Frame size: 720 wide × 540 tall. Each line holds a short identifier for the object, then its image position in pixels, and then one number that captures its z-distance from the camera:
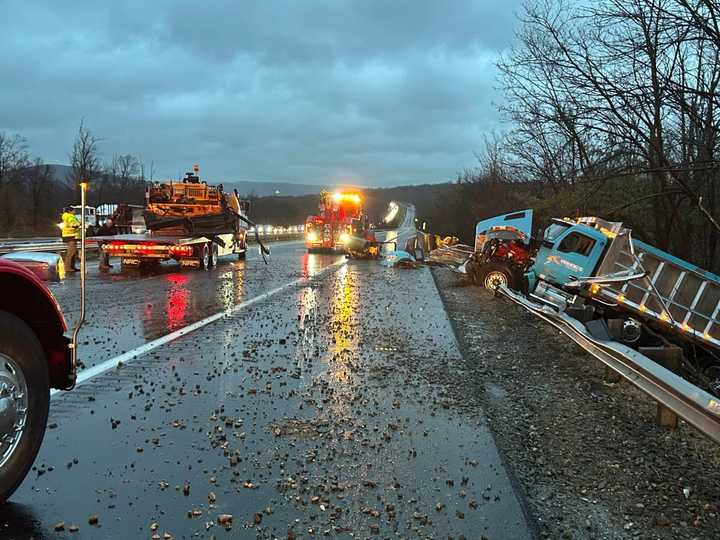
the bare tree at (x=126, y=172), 63.94
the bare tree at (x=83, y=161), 38.44
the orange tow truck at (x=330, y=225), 31.06
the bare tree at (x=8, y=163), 63.47
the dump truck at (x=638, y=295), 11.14
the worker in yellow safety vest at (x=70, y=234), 17.62
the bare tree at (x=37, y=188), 56.16
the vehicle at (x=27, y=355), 3.31
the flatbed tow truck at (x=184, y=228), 18.48
